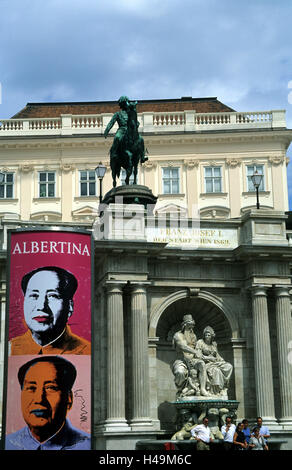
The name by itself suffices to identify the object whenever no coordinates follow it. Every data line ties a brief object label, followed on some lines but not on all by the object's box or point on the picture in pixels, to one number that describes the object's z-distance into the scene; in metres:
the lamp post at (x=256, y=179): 37.47
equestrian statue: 35.88
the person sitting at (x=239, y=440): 27.38
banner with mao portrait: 29.50
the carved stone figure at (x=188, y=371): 32.12
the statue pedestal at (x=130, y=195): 35.62
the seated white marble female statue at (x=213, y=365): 32.38
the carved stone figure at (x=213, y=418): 31.53
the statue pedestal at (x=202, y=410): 31.62
